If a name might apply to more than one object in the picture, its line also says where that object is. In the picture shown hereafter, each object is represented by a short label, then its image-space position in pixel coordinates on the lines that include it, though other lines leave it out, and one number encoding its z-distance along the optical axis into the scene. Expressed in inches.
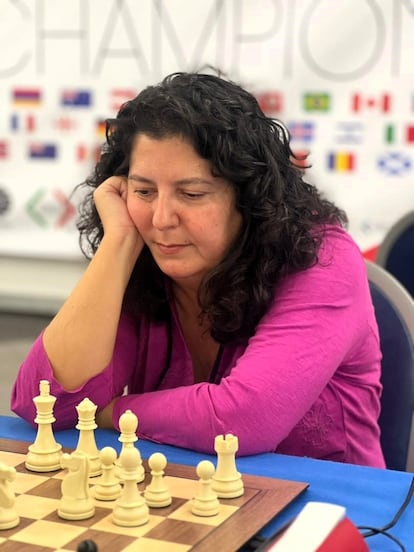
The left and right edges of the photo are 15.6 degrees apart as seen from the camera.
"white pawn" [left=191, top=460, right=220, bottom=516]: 47.3
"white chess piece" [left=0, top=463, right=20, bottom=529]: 46.1
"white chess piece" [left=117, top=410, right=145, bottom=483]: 49.9
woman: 59.1
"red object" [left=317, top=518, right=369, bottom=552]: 41.6
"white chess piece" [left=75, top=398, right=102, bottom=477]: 53.1
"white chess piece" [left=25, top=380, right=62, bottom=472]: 51.9
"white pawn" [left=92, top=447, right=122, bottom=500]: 48.8
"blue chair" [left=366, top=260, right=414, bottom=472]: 64.8
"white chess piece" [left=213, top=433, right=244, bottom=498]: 49.1
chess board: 45.0
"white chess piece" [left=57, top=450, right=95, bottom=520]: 47.0
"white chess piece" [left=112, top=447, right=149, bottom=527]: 46.5
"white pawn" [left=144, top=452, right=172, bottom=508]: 48.2
